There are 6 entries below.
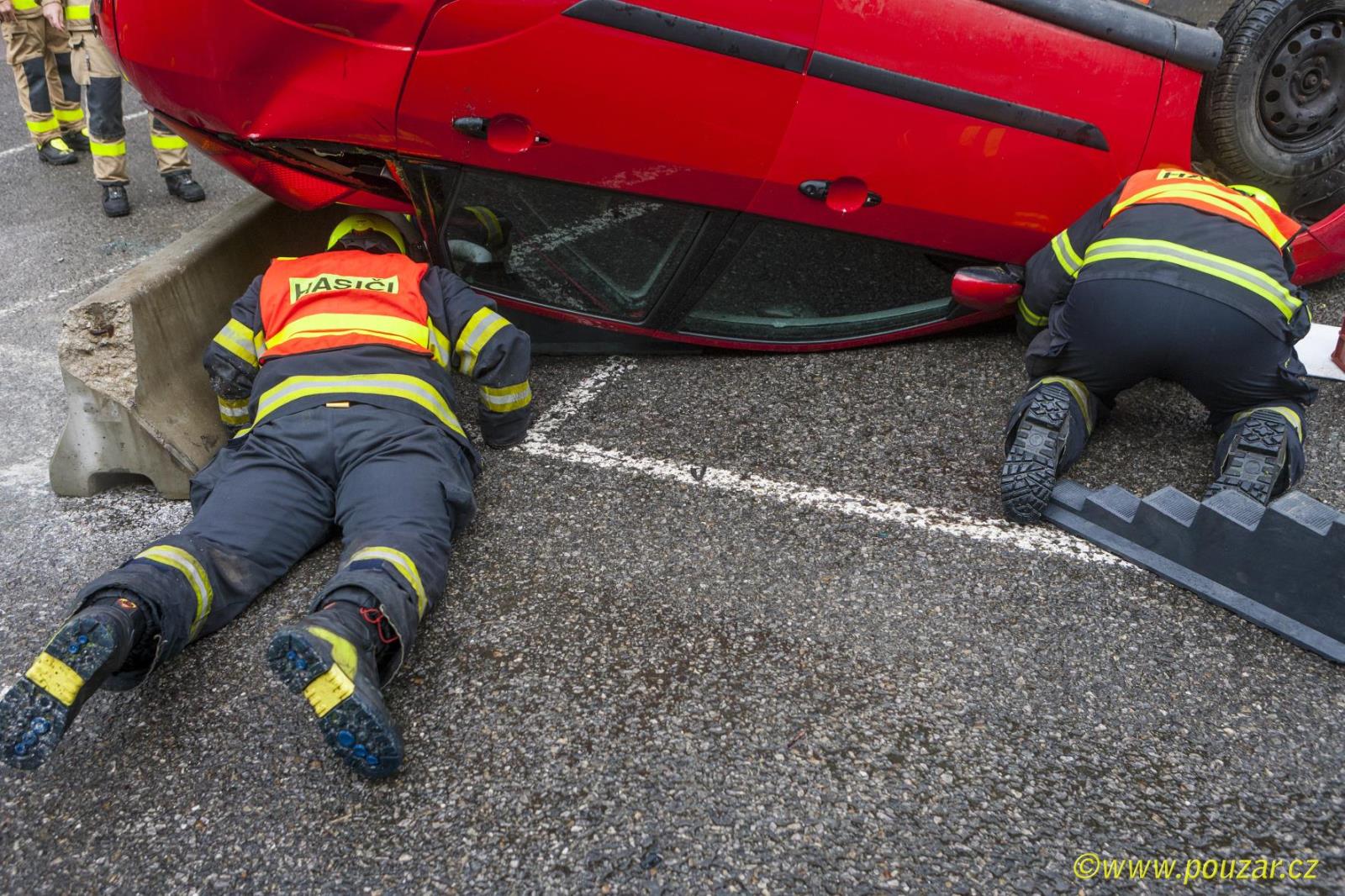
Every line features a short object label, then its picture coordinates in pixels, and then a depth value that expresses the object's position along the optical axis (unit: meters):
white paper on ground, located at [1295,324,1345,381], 3.20
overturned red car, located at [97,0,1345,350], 2.56
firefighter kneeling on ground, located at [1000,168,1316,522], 2.52
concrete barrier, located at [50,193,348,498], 2.58
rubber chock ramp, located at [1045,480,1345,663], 2.09
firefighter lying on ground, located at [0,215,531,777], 1.74
